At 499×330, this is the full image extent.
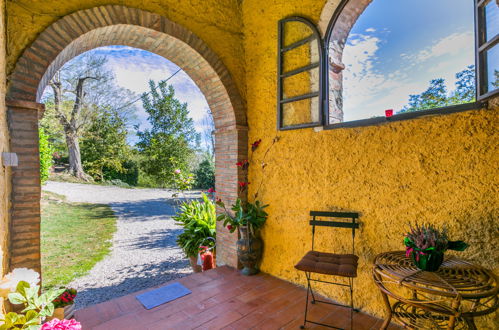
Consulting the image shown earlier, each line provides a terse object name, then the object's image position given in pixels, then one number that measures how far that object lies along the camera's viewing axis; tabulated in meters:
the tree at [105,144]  12.01
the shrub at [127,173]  12.98
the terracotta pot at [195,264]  4.05
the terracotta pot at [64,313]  1.92
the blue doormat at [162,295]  2.50
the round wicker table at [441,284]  1.36
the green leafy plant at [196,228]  4.08
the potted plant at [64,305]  1.92
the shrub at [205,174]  11.17
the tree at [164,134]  9.12
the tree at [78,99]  11.27
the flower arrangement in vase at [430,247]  1.53
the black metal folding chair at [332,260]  1.97
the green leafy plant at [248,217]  3.04
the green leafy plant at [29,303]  1.13
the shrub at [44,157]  6.72
